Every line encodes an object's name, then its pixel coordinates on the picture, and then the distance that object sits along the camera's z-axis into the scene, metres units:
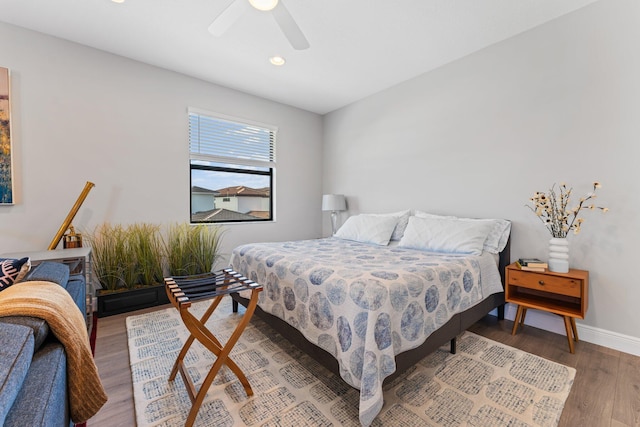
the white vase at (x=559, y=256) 2.10
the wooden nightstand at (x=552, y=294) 1.98
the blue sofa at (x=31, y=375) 0.61
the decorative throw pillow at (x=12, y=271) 1.27
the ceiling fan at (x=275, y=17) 1.69
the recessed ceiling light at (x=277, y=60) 2.94
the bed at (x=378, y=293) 1.36
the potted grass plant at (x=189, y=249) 3.15
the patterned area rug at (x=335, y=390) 1.40
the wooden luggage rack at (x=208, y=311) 1.38
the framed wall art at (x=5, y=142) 2.40
